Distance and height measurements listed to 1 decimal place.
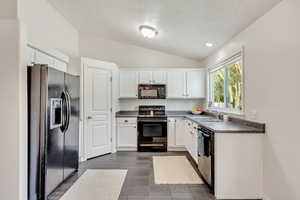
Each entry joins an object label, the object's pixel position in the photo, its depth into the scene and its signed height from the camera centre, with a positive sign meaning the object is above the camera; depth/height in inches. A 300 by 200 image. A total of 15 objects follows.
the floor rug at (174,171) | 94.5 -49.3
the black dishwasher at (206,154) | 79.9 -30.5
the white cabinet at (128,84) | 155.6 +18.6
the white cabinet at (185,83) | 156.9 +19.8
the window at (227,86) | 101.1 +13.0
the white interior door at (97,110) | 127.9 -7.3
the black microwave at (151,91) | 156.0 +11.3
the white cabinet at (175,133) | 147.6 -31.1
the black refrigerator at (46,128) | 70.3 -13.4
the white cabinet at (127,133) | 147.5 -31.0
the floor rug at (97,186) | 79.5 -50.0
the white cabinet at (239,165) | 75.7 -32.5
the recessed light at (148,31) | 112.3 +54.9
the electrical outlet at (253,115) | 81.2 -7.3
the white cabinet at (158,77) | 156.3 +26.0
